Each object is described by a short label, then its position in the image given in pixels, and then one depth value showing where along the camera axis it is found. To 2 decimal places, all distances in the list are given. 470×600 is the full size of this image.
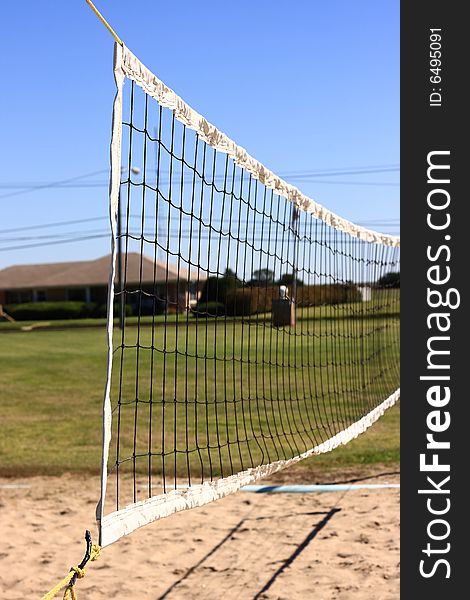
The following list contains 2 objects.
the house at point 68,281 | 57.95
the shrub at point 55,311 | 54.69
